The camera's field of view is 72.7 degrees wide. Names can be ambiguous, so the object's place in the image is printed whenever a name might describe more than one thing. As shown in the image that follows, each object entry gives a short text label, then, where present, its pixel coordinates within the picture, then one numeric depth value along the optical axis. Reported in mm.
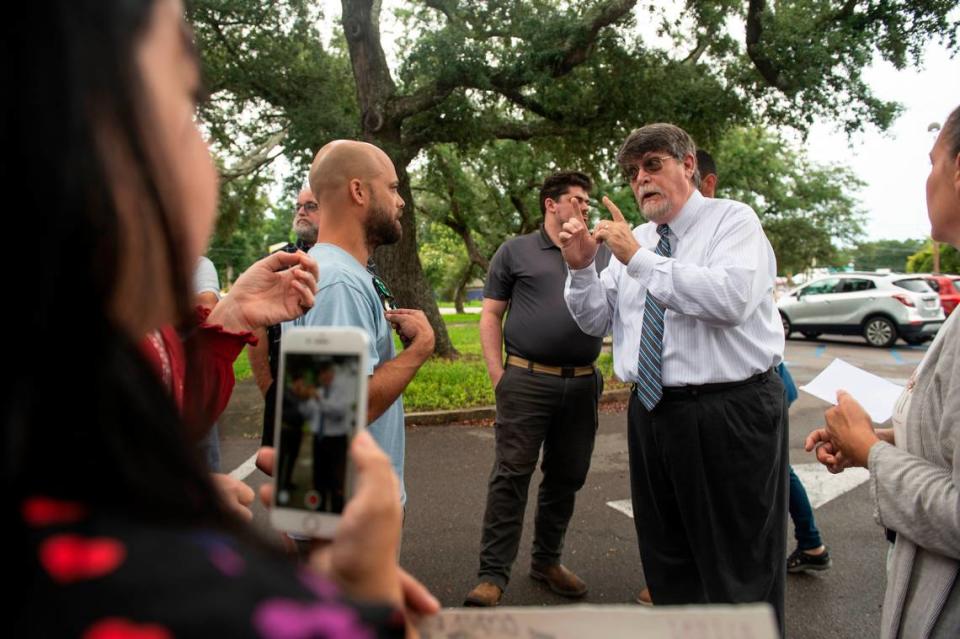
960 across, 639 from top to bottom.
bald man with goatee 2119
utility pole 27406
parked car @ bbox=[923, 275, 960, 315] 15361
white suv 14672
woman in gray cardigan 1562
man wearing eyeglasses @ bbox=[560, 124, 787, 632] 2602
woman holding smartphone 513
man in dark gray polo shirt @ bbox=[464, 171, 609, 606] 3725
